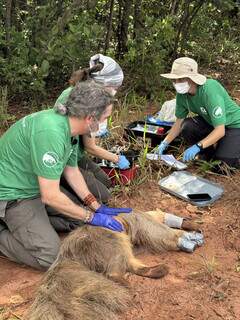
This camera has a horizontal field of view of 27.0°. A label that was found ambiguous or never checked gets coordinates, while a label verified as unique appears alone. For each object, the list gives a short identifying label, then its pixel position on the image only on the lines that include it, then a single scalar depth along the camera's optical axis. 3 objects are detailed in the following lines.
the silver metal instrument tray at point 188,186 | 4.56
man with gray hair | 3.37
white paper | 5.01
